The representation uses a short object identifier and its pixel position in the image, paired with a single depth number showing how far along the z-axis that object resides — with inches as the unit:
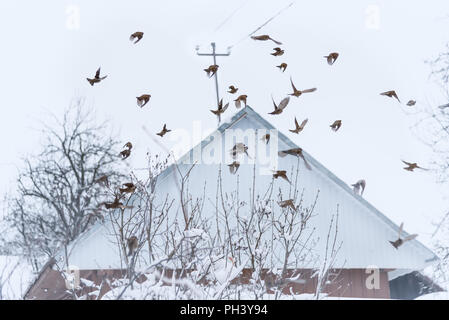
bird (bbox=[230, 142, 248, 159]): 107.5
